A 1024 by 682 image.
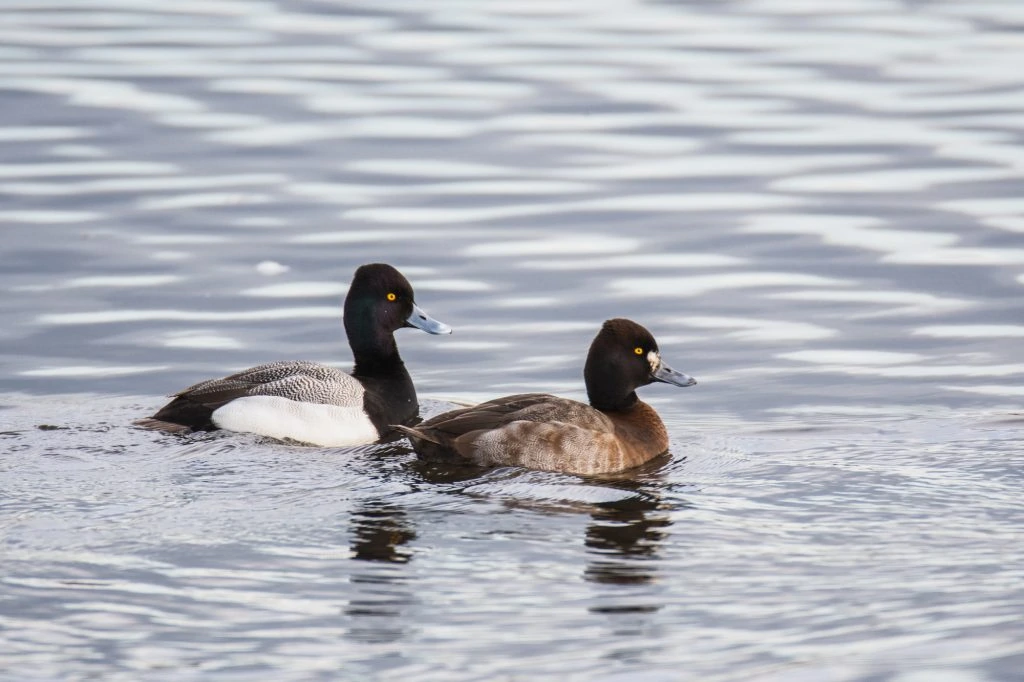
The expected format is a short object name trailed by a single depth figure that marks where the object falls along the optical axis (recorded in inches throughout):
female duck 741.3
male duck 808.9
